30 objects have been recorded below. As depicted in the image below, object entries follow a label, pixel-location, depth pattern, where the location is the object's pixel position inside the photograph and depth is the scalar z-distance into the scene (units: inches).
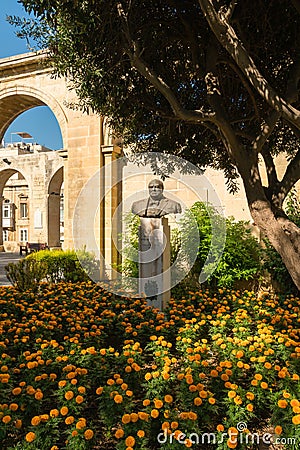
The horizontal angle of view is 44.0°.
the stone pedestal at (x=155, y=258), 199.2
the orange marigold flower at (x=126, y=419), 81.7
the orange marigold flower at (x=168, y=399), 89.6
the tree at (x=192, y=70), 120.5
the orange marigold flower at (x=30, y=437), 75.7
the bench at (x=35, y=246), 737.6
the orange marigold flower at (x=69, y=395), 88.1
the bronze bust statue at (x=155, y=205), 199.6
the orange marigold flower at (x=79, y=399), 86.2
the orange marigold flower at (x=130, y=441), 76.7
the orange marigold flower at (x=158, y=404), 87.2
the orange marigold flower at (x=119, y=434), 79.6
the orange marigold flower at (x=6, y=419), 80.1
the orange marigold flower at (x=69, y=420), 80.4
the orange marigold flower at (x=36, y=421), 80.1
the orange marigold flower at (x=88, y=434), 77.8
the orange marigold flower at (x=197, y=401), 90.0
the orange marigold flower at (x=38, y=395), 89.6
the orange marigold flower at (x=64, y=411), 83.4
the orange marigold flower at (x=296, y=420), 81.2
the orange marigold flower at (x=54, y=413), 84.0
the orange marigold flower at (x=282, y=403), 87.1
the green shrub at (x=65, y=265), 290.4
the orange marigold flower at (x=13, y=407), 87.7
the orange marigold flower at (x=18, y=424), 82.9
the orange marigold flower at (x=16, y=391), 92.0
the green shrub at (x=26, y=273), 253.6
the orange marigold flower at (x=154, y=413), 84.7
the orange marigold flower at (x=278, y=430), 82.8
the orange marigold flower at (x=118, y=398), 87.5
